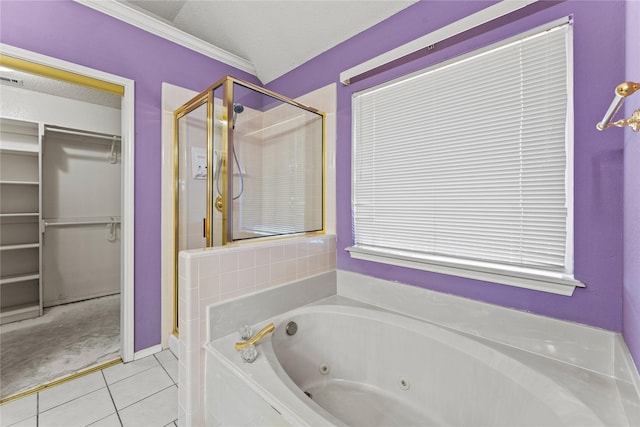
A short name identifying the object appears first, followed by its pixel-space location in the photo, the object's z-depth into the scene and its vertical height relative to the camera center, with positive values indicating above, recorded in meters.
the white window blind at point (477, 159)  1.13 +0.28
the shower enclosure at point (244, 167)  1.56 +0.32
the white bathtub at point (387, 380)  0.90 -0.72
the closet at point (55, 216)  2.57 -0.06
